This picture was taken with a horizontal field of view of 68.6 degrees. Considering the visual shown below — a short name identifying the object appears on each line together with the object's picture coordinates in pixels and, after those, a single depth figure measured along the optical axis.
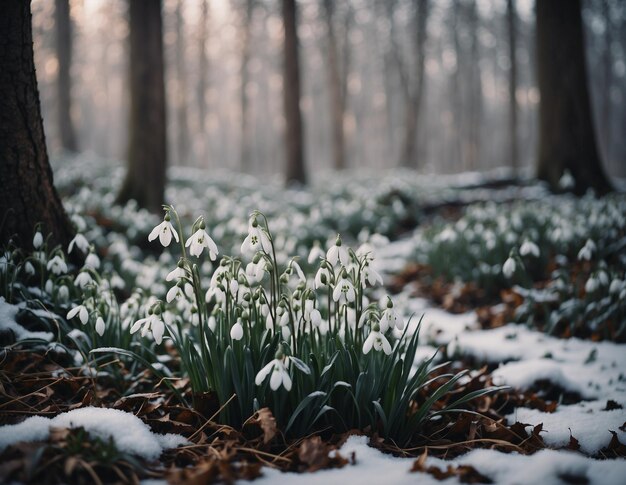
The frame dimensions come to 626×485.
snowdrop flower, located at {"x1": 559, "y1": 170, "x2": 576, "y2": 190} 6.10
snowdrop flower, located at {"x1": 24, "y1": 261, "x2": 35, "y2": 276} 2.52
